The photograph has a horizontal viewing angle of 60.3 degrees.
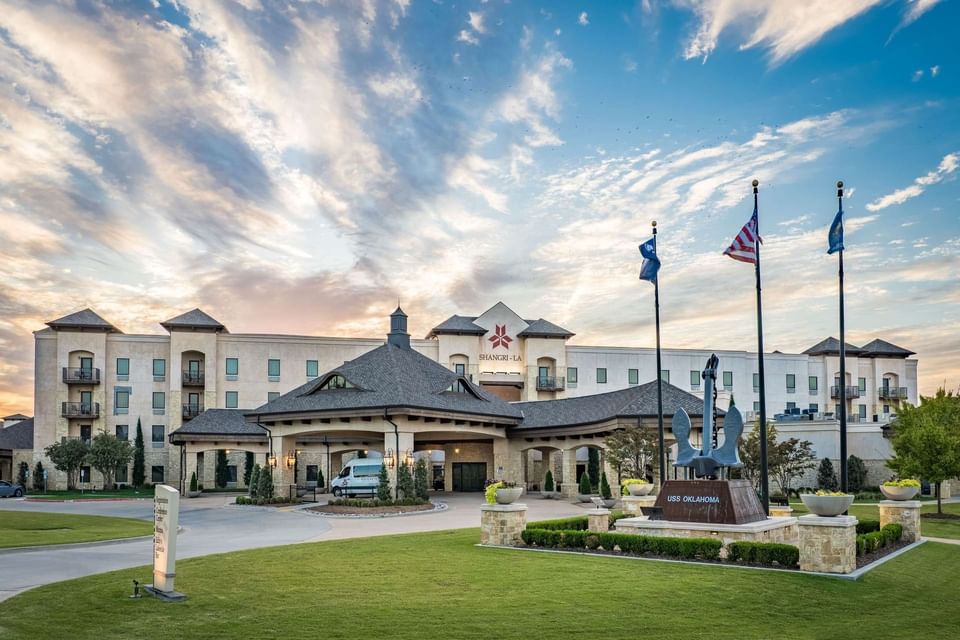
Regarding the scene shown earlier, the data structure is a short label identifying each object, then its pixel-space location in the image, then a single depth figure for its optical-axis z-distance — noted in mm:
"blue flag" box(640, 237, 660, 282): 30016
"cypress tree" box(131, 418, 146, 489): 61938
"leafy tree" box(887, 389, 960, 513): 31422
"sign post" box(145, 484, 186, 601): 13570
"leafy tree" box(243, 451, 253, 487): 60719
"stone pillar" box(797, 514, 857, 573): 16922
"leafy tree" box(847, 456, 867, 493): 50481
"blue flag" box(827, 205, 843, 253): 23953
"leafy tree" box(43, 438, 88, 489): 57000
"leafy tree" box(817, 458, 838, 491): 50156
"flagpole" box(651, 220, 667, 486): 29484
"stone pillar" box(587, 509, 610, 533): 22855
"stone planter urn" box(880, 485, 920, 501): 24172
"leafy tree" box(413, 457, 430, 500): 39656
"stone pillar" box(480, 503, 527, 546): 21844
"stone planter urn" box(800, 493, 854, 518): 17047
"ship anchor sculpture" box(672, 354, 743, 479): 22391
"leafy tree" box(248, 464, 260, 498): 42500
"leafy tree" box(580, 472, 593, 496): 44031
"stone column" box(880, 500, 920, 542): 23922
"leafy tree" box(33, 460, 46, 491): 61447
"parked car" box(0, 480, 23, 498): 53375
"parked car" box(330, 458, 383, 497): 42594
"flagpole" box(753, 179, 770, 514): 23488
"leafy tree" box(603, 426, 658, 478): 38219
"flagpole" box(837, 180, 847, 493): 22188
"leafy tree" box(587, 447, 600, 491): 50656
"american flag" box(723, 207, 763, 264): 24484
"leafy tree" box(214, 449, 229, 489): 61938
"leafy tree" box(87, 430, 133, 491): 57000
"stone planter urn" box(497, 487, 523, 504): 21938
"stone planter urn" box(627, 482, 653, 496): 27219
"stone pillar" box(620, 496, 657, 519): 26719
